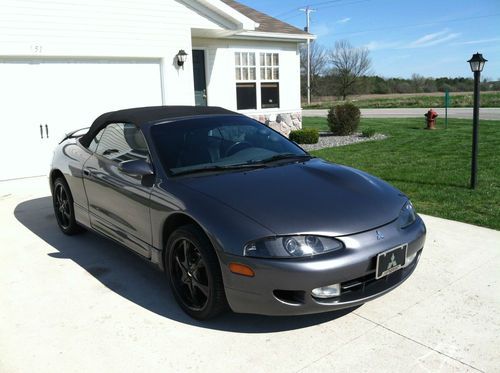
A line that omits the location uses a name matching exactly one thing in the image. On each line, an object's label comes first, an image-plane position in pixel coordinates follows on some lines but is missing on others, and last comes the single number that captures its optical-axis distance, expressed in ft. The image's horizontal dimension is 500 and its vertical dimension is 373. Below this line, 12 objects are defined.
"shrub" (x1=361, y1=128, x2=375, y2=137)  45.85
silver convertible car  9.42
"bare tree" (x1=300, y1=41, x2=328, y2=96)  209.15
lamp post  22.15
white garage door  29.40
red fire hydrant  53.98
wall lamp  36.06
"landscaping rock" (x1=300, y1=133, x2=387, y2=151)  41.31
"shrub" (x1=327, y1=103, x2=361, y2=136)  48.47
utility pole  159.08
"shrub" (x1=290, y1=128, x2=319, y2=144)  43.04
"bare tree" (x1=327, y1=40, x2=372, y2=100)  208.13
